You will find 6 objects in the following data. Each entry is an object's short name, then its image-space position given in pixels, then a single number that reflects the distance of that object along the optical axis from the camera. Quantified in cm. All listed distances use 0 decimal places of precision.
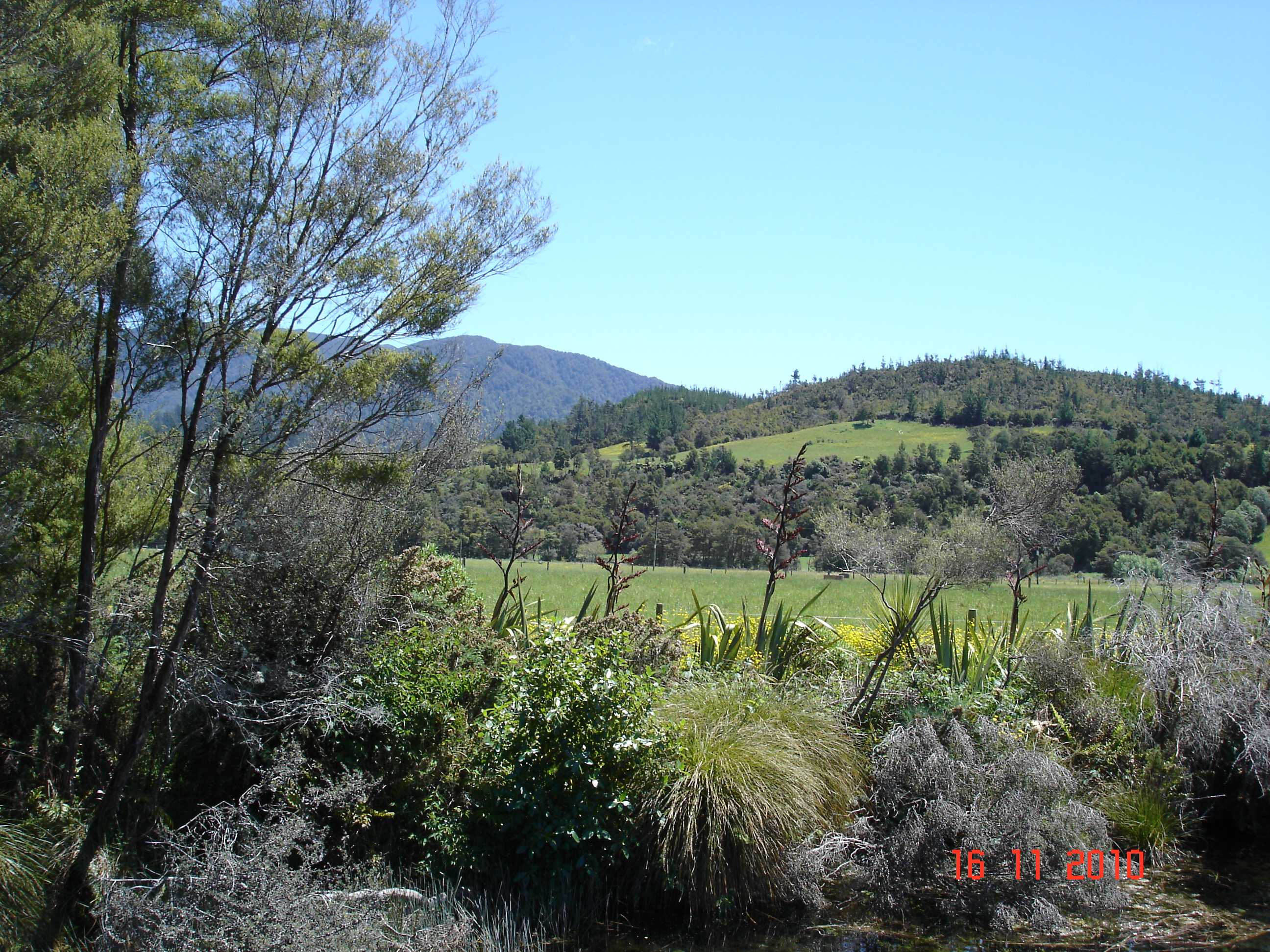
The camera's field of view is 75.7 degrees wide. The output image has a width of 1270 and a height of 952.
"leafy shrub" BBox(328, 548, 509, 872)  550
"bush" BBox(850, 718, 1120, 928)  557
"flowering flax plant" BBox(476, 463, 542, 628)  782
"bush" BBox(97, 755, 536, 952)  388
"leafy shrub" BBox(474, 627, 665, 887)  523
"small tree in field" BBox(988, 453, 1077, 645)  757
